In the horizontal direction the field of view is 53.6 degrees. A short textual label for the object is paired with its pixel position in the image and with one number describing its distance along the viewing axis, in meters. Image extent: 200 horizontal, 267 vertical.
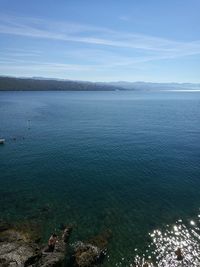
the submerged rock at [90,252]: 24.83
